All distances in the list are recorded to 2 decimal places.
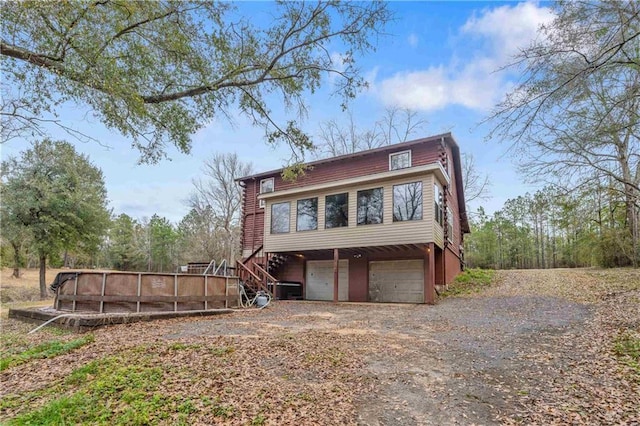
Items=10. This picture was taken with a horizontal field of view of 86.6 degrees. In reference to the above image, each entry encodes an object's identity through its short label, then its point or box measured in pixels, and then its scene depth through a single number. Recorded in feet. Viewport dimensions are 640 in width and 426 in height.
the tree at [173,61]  17.13
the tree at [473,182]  85.56
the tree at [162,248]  141.28
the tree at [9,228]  56.70
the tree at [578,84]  17.30
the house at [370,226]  39.40
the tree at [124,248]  136.36
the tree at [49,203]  57.57
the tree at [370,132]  84.12
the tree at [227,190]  101.45
